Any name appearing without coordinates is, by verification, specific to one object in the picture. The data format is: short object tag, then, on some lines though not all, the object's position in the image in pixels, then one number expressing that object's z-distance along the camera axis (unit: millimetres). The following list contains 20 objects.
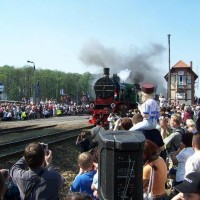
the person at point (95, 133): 10695
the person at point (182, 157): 6332
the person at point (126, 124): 7859
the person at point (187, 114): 16609
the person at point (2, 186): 3822
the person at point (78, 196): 3594
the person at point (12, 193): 4656
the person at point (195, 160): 5406
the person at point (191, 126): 9084
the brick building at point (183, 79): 77988
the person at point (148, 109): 6883
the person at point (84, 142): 11523
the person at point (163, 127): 8906
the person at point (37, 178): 4395
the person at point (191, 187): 3221
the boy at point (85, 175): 5383
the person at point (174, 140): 7709
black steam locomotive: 27156
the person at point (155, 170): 4910
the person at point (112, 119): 18994
